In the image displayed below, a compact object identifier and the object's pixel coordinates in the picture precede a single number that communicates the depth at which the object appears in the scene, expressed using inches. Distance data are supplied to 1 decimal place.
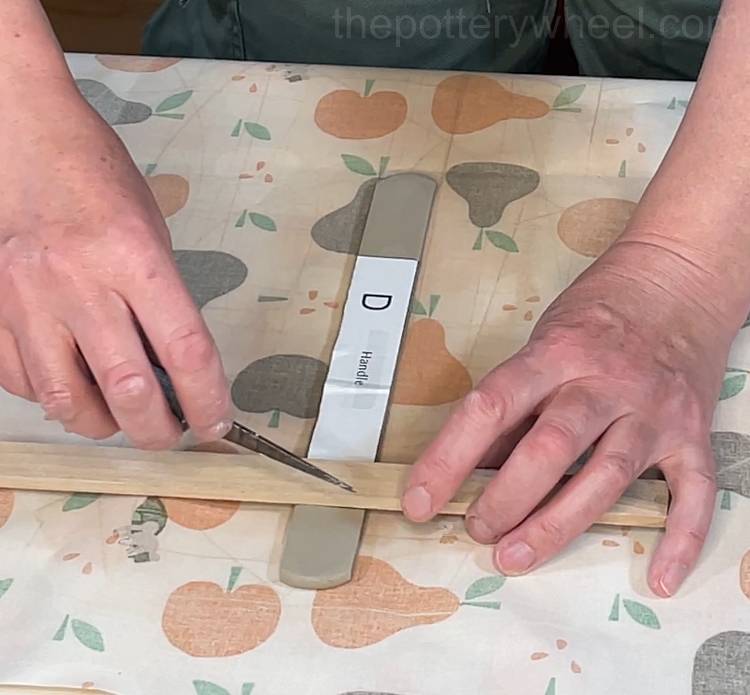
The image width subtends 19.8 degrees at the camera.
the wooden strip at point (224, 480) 32.9
